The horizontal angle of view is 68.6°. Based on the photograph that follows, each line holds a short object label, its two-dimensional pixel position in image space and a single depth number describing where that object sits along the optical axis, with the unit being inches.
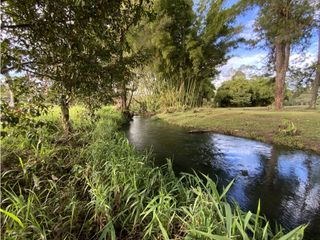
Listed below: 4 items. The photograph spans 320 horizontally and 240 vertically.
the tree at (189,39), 465.1
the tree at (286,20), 391.3
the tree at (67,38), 71.9
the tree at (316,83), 396.9
